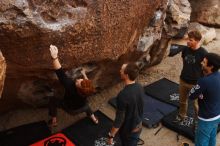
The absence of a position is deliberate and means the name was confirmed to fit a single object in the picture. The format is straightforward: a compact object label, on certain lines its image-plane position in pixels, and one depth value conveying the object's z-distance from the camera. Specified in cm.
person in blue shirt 380
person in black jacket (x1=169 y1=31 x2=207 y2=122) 460
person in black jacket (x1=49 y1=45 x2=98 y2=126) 426
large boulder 402
